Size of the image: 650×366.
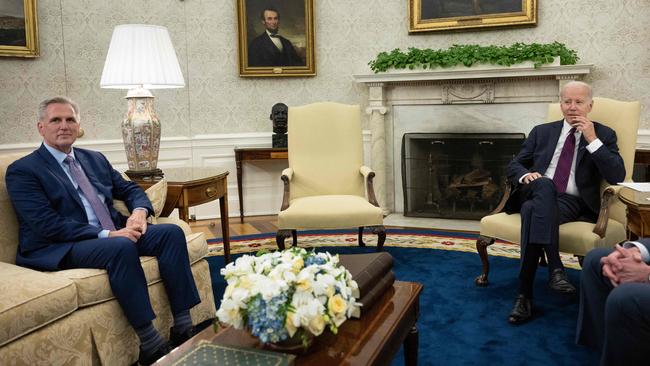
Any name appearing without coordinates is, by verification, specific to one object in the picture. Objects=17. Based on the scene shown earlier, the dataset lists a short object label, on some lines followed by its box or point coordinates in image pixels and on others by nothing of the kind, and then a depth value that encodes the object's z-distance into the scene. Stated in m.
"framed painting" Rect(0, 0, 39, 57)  5.08
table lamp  3.71
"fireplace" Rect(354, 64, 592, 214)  5.22
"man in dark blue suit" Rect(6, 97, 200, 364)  2.55
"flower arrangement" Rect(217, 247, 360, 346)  1.59
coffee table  1.73
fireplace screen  5.60
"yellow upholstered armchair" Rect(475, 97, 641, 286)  3.09
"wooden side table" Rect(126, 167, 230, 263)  3.58
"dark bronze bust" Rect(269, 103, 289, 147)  5.71
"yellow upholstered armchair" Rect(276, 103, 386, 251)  4.58
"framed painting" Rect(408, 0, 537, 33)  5.40
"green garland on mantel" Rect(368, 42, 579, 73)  5.04
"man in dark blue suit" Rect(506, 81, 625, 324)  3.09
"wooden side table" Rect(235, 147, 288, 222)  5.71
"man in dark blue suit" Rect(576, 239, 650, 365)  1.97
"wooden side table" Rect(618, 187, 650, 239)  2.59
